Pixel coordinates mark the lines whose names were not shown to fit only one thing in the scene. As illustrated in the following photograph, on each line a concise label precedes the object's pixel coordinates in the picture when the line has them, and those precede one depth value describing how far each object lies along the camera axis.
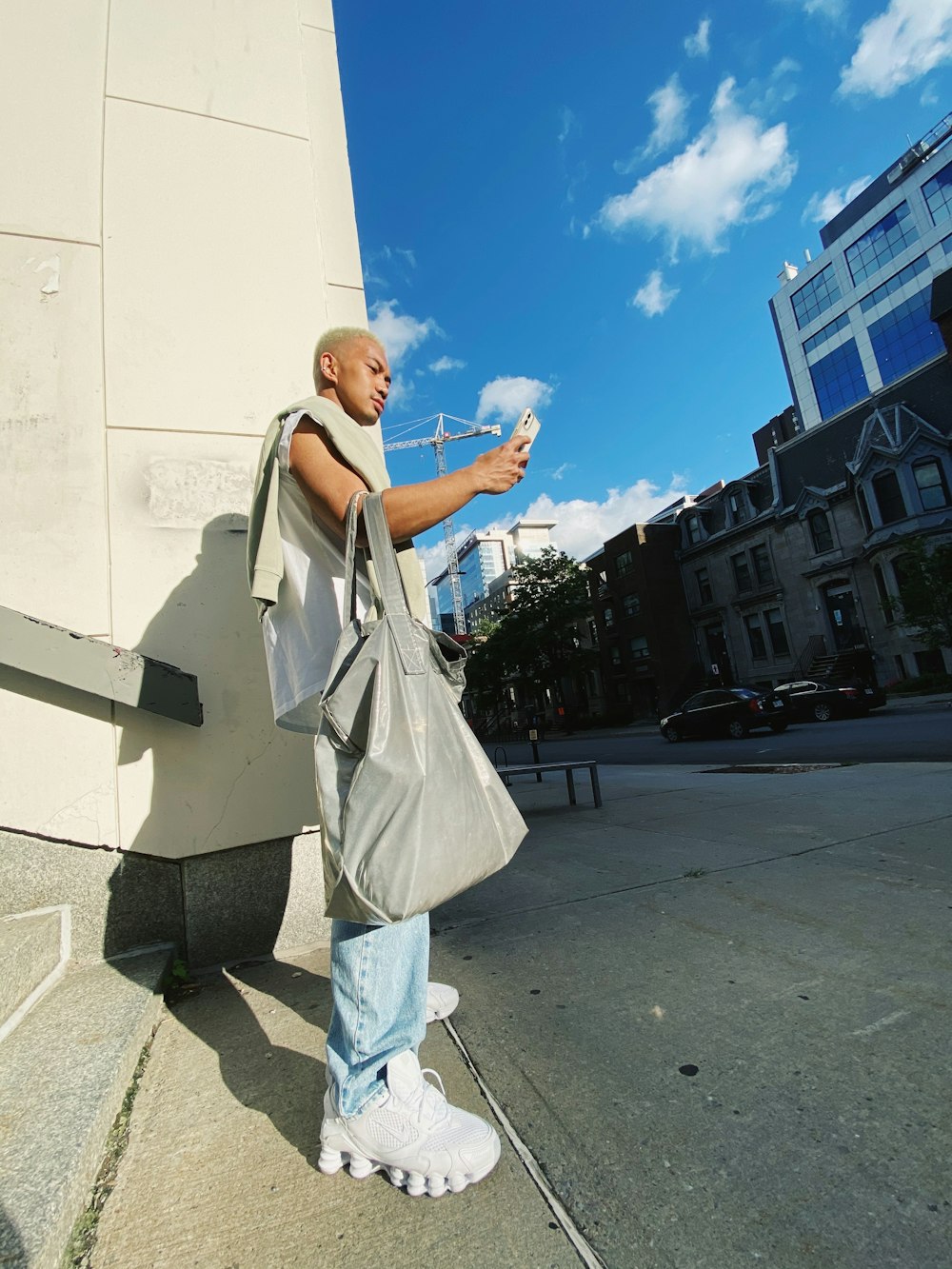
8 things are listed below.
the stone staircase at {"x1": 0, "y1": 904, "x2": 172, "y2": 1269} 1.10
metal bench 6.52
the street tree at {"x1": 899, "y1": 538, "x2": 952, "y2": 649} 20.05
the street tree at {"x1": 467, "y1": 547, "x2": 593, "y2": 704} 39.12
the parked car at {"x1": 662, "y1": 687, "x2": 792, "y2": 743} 17.34
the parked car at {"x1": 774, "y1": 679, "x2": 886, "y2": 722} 18.33
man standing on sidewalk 1.29
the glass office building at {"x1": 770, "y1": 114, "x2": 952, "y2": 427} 38.50
